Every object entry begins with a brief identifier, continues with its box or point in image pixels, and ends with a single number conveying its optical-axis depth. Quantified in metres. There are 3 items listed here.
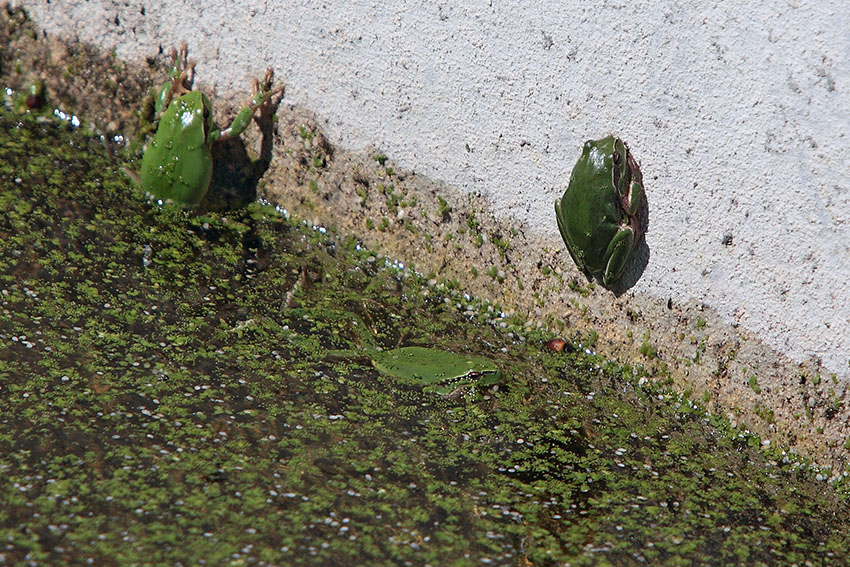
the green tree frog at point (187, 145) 6.02
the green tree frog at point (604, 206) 4.70
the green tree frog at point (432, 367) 4.87
